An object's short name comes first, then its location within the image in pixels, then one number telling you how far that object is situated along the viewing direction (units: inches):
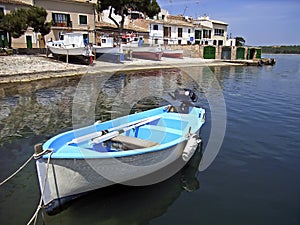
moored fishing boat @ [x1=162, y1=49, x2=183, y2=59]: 1616.6
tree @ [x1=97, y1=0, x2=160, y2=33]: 1469.0
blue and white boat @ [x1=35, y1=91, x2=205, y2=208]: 190.7
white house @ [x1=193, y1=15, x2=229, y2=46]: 2203.7
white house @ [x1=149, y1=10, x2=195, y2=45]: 1834.8
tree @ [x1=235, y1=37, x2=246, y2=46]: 2612.2
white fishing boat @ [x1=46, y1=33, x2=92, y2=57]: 1085.1
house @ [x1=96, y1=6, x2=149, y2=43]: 1579.5
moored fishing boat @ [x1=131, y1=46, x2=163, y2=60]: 1436.1
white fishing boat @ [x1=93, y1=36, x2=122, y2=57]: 1179.4
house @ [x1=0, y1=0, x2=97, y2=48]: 1204.0
